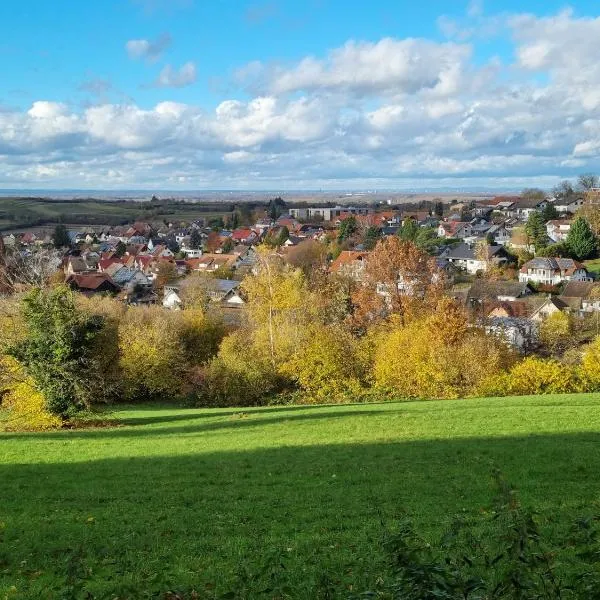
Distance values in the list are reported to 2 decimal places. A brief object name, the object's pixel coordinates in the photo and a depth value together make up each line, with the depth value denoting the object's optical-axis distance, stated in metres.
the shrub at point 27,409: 27.55
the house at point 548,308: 69.44
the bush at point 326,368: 36.97
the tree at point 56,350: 26.98
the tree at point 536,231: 101.19
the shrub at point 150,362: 40.97
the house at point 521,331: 56.42
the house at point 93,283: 84.31
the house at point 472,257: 97.75
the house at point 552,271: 86.31
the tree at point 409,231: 110.00
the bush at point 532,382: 33.88
